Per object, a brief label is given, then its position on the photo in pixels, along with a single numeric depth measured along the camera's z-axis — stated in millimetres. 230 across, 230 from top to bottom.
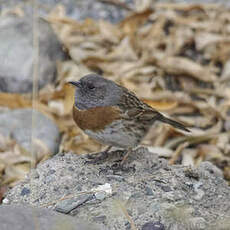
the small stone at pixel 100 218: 8516
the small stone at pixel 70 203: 8820
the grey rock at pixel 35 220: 7734
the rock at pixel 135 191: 8594
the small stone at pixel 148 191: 9266
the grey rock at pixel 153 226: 8430
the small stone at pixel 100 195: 9079
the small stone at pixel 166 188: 9437
